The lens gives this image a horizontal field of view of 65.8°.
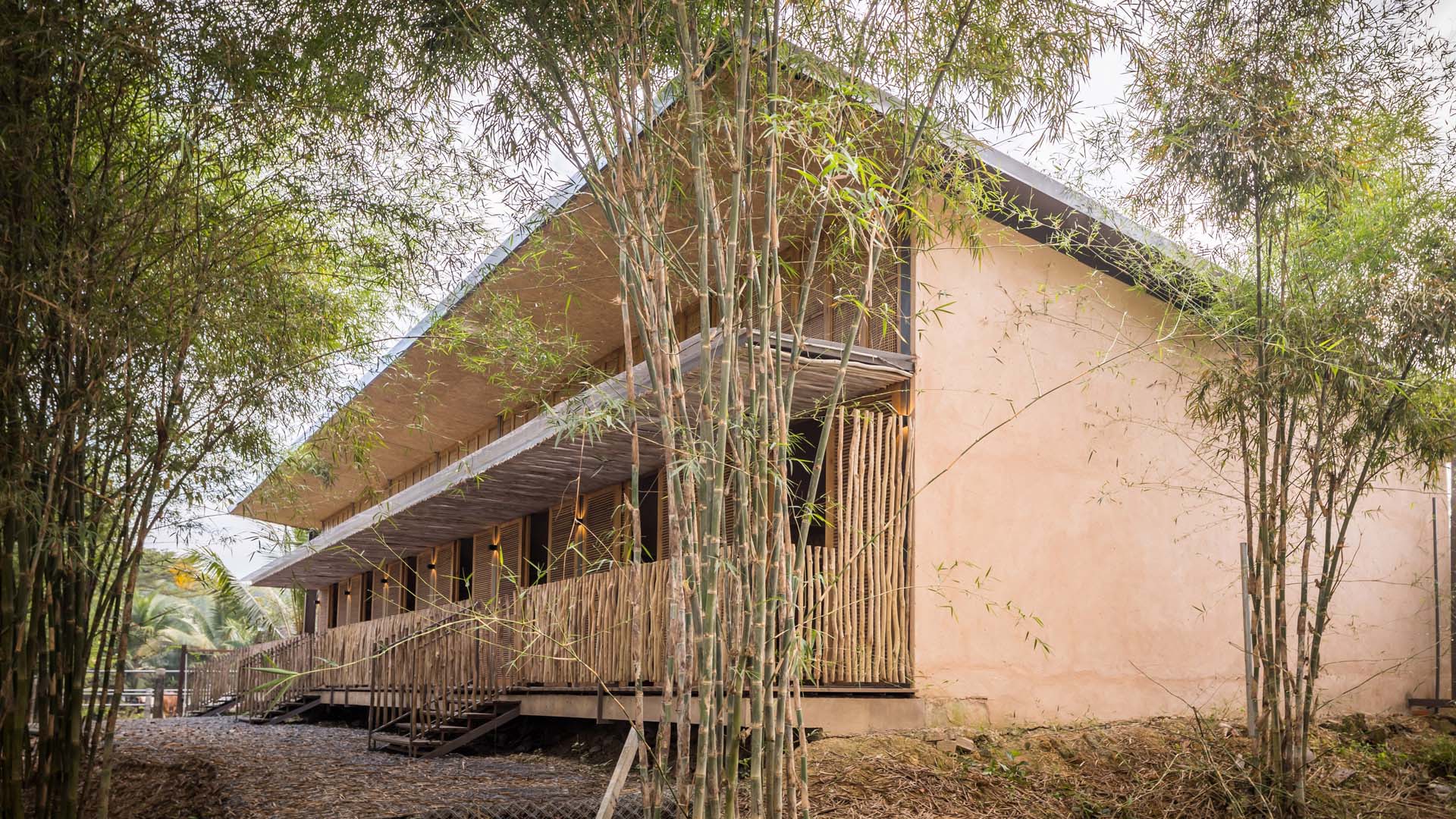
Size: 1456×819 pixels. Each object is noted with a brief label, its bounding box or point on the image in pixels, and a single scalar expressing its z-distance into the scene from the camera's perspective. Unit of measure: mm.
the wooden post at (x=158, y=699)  19625
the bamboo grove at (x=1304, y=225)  5566
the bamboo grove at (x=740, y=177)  2992
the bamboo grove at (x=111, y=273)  4227
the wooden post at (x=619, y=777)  3250
